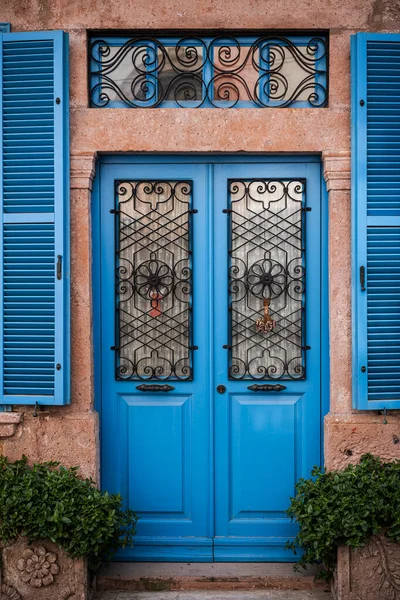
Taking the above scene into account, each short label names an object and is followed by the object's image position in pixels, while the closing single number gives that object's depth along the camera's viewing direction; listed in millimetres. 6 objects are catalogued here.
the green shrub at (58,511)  3432
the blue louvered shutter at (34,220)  3752
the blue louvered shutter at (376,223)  3734
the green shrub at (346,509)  3434
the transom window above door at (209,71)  3939
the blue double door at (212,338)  4008
